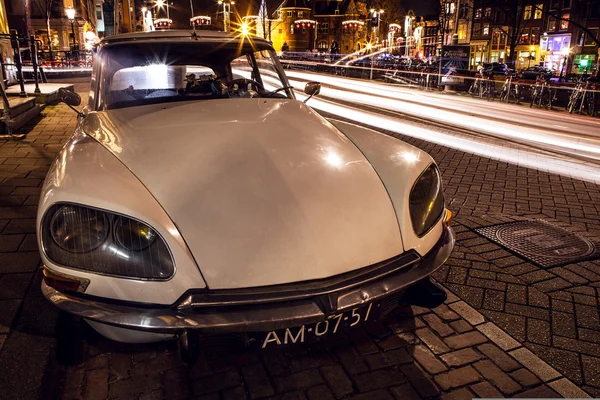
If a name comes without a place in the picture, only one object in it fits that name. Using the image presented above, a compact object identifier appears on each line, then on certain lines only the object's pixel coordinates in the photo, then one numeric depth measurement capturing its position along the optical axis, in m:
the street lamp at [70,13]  31.99
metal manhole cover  3.96
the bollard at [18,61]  10.77
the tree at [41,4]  33.55
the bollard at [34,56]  12.30
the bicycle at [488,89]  19.18
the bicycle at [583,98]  15.04
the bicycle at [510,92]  18.12
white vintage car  2.00
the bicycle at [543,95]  16.86
